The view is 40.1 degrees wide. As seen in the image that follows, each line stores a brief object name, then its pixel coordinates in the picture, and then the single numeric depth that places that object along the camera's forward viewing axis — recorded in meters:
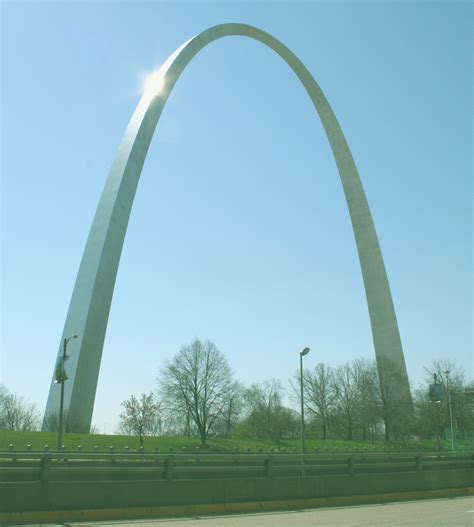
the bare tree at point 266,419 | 68.27
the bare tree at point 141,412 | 59.22
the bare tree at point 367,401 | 59.22
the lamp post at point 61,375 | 28.11
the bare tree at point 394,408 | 54.38
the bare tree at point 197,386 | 61.81
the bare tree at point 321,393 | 75.94
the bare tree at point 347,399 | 68.12
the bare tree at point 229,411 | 65.38
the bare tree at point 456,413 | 59.76
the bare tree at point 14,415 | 84.19
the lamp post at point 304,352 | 27.09
